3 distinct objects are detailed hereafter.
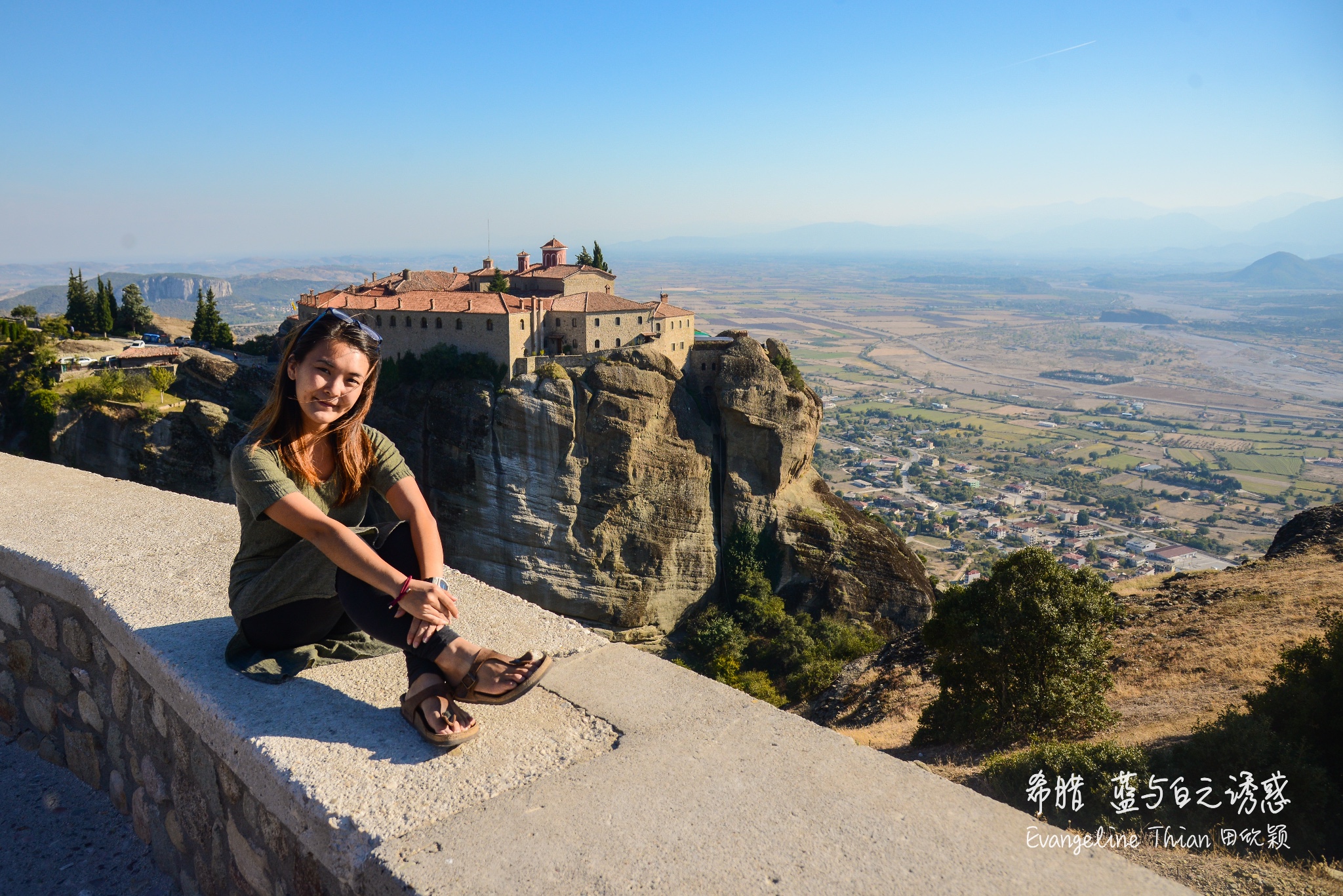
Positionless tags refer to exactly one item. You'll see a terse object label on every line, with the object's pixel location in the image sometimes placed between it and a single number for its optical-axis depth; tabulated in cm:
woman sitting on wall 277
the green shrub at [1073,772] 547
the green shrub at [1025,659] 831
